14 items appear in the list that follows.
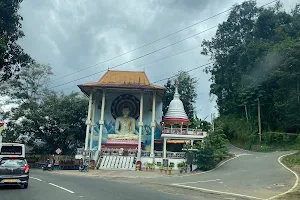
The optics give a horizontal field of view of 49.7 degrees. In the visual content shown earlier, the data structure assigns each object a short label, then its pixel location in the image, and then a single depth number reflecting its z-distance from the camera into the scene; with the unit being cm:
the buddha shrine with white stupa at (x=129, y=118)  3453
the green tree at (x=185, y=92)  5288
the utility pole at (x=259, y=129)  4564
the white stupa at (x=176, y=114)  3872
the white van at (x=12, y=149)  2258
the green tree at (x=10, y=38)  1397
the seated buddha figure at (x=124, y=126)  3809
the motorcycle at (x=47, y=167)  3167
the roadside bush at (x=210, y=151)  2725
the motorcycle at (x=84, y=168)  2878
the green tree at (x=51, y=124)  3947
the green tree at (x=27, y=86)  4056
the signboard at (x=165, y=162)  2977
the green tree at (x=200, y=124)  4083
